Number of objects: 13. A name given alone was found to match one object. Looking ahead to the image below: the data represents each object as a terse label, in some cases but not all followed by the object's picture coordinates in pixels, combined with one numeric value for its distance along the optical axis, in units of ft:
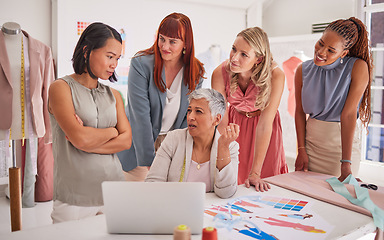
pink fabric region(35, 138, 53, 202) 11.12
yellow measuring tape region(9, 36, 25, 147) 8.93
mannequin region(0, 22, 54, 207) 8.63
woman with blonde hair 7.02
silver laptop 3.97
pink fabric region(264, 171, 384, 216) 5.30
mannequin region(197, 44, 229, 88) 13.07
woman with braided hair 6.88
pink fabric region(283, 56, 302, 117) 12.92
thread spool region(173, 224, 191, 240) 3.38
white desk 4.05
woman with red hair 6.79
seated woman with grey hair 5.96
